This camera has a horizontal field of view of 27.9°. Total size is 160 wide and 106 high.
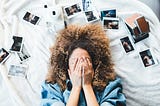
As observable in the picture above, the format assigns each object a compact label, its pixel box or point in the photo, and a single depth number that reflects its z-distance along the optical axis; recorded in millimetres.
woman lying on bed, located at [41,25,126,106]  1412
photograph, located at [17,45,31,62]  1616
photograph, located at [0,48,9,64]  1603
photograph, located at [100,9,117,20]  1675
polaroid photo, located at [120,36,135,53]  1613
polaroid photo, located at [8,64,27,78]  1577
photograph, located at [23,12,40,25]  1683
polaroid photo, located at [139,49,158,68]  1591
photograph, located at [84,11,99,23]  1663
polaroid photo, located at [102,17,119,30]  1654
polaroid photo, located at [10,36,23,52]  1624
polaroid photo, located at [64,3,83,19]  1670
